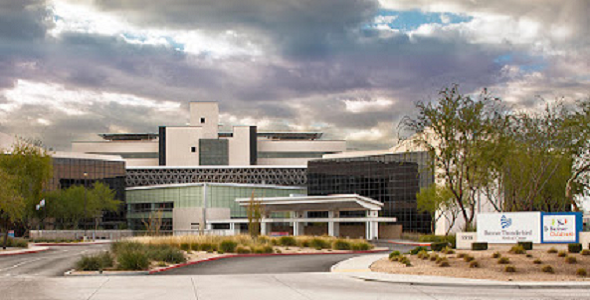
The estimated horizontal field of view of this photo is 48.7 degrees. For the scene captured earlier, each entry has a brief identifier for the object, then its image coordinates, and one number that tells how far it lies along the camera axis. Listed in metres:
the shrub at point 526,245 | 31.01
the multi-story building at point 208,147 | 122.75
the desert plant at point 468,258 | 27.58
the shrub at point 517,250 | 29.04
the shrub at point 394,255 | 31.51
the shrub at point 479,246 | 32.97
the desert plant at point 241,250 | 41.32
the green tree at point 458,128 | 38.60
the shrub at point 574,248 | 28.89
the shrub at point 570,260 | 26.25
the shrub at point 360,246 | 46.94
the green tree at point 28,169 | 58.16
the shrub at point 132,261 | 27.88
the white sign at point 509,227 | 34.66
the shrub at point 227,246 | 41.34
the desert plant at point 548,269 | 24.98
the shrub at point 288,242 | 49.25
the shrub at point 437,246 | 34.19
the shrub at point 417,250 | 33.72
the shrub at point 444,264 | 27.28
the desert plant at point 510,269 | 25.09
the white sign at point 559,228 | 33.62
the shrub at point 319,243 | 48.12
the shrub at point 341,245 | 46.94
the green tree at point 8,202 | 48.09
